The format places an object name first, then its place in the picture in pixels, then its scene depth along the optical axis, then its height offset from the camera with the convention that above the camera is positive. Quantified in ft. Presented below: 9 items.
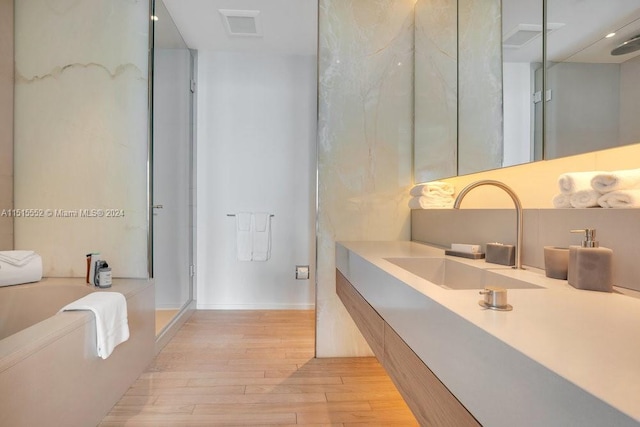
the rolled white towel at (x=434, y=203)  6.48 +0.19
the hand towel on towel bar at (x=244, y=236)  10.57 -0.69
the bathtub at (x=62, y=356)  3.61 -1.83
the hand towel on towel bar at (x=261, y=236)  10.57 -0.69
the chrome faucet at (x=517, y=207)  3.99 +0.08
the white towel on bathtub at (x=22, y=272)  6.53 -1.12
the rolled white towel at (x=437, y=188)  6.50 +0.45
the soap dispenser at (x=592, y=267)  2.85 -0.42
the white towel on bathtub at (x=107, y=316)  5.04 -1.54
